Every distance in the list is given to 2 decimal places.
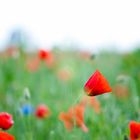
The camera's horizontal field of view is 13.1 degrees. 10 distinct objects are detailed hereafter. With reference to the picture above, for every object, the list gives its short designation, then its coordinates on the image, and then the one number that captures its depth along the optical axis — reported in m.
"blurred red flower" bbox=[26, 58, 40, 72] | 5.17
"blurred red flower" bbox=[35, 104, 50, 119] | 3.11
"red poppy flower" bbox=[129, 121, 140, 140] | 2.02
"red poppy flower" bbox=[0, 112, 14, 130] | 2.24
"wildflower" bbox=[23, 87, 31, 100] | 2.76
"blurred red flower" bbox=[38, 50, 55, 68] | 3.40
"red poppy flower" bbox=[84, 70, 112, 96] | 2.12
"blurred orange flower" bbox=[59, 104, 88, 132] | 2.72
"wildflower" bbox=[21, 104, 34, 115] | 3.01
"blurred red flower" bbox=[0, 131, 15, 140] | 2.03
